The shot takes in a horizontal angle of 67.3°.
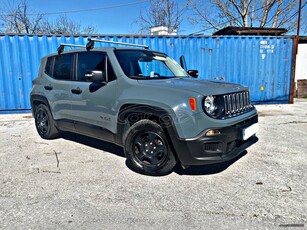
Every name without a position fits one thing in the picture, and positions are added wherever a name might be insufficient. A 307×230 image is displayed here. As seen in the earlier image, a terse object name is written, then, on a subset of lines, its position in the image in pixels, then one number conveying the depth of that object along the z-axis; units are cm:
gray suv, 279
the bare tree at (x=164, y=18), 2400
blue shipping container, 777
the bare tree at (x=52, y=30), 2264
